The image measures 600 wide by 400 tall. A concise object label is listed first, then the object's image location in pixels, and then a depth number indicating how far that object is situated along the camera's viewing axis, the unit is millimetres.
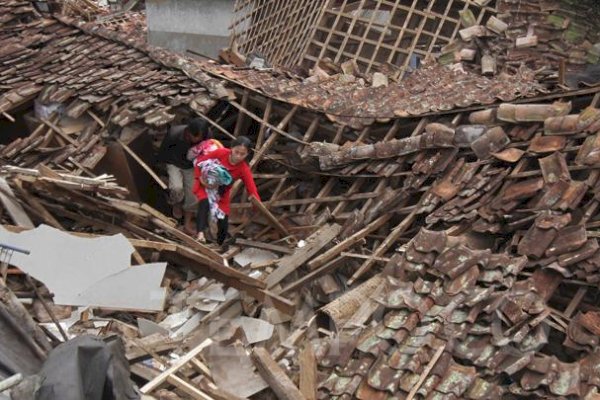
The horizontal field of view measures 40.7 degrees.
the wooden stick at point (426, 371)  5668
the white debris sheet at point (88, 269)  6785
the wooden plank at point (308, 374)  5828
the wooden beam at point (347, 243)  7578
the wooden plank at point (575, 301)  6367
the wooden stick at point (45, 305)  5785
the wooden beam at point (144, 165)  9578
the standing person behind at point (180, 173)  9578
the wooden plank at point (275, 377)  5758
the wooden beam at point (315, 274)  7406
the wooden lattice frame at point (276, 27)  14836
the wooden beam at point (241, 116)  10016
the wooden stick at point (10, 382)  3969
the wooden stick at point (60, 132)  9824
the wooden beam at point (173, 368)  5520
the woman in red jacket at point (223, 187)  8273
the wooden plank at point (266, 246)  8312
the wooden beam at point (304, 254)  7566
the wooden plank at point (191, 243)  7979
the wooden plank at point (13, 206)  7363
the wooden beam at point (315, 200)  8445
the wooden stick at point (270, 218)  8738
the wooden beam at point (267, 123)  9450
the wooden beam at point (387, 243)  7336
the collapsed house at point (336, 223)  5969
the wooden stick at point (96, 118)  9995
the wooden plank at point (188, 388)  5577
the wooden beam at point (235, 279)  7191
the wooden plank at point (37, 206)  7590
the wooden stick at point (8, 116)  10141
